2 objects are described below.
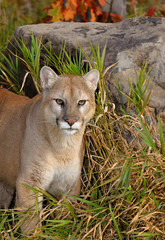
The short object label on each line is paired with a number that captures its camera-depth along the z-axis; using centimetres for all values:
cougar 651
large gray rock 807
